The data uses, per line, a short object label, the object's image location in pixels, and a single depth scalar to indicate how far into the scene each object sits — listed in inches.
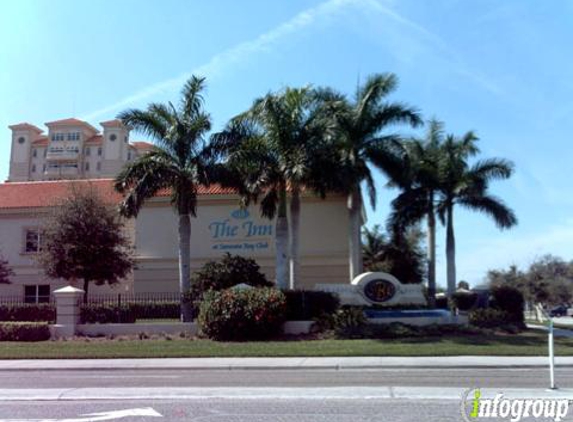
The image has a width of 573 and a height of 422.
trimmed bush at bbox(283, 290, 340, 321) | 1011.9
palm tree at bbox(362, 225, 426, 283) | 1943.9
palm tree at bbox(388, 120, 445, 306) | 1343.5
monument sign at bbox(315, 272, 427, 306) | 1069.1
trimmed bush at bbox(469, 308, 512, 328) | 1067.9
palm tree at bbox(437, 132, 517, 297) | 1327.5
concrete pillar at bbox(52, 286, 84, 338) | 1018.1
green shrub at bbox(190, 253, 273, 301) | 1143.6
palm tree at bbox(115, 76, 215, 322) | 1112.8
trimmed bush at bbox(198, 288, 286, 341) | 932.0
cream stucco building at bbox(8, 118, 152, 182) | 4559.5
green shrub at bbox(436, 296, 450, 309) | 1417.3
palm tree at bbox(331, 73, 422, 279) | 1189.7
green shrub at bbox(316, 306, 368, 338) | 945.5
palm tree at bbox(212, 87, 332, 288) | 1054.4
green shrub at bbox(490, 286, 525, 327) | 1170.0
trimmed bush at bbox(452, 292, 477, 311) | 1227.9
